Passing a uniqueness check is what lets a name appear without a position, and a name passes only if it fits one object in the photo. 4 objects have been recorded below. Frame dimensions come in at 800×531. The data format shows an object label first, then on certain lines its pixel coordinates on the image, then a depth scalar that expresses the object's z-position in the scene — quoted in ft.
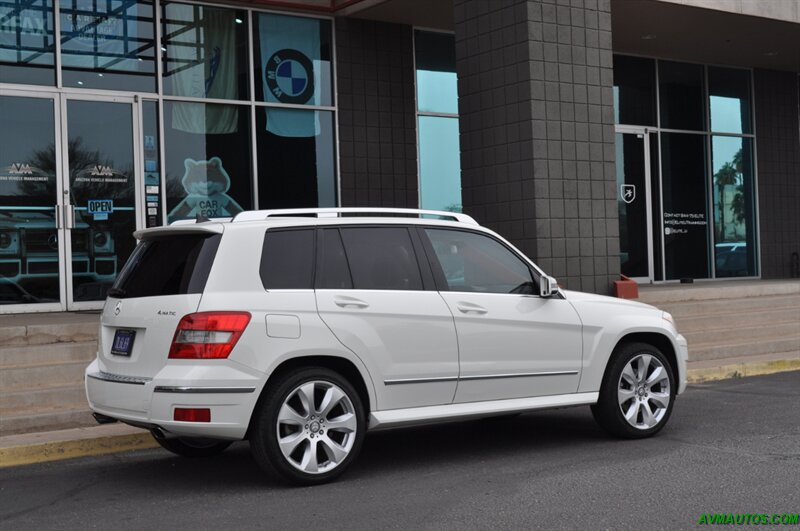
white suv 20.02
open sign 40.73
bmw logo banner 45.62
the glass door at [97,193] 40.16
